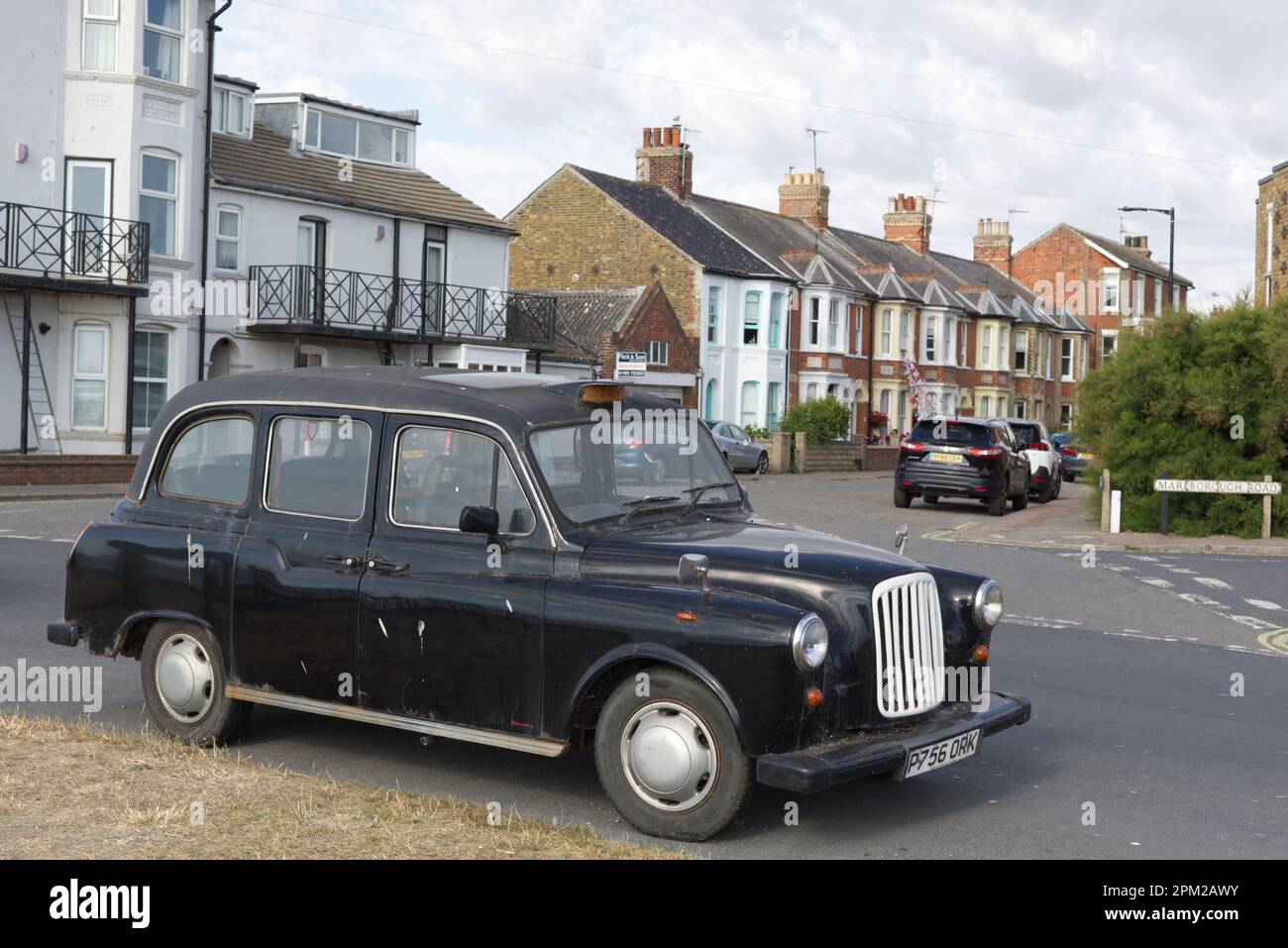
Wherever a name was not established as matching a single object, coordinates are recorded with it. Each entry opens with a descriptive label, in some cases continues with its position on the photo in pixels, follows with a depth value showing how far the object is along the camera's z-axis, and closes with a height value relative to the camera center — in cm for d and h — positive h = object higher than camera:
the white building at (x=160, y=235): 3025 +432
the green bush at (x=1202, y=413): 2367 +73
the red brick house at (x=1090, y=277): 8275 +982
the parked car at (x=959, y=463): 2850 -20
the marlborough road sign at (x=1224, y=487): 2281 -42
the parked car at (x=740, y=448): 4162 -6
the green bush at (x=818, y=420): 4944 +92
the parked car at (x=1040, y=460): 3378 -11
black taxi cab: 608 -71
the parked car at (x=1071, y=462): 4527 -18
